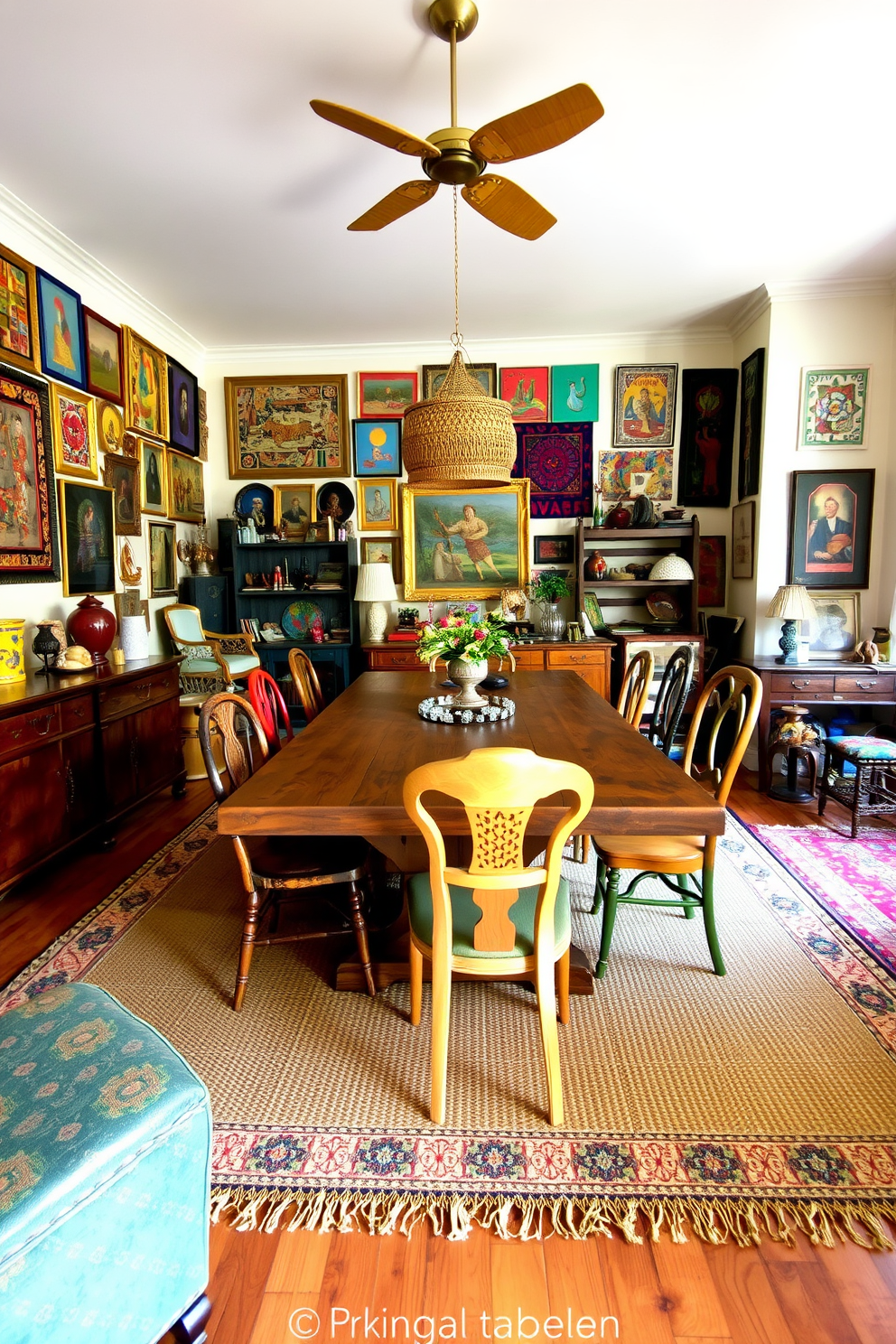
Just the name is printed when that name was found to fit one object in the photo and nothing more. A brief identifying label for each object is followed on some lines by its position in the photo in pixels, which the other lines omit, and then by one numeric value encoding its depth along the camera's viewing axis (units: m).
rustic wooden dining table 1.70
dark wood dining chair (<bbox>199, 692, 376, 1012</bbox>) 2.08
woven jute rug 1.49
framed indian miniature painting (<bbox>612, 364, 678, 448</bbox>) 5.23
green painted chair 2.19
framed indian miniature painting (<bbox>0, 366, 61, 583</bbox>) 3.20
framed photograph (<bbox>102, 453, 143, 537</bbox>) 4.09
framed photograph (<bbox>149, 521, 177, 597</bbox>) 4.68
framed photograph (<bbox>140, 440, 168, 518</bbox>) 4.52
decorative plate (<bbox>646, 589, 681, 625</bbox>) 5.16
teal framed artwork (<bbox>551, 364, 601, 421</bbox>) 5.26
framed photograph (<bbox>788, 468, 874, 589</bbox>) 4.49
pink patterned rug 2.60
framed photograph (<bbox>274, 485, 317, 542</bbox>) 5.53
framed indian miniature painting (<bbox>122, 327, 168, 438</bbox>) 4.28
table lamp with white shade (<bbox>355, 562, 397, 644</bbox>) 5.13
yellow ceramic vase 2.96
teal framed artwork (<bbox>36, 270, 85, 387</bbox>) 3.46
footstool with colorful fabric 3.46
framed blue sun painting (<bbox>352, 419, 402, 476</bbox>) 5.42
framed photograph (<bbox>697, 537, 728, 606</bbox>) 5.34
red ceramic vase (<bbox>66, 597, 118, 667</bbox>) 3.50
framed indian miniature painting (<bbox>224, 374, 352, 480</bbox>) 5.42
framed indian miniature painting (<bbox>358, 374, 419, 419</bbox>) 5.36
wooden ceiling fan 1.87
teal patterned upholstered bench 0.98
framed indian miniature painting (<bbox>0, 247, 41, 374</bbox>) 3.15
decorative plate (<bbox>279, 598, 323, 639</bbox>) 5.64
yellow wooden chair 1.44
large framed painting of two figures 5.41
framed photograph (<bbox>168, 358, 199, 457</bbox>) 4.86
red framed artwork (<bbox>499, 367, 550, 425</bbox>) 5.28
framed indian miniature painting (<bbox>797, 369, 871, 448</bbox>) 4.43
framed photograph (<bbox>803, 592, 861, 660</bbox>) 4.59
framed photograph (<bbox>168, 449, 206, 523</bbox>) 4.90
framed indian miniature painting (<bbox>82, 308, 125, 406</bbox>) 3.86
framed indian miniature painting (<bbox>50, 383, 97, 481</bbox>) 3.58
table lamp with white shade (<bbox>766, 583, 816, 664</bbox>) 4.26
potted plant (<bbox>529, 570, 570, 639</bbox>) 5.17
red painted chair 2.79
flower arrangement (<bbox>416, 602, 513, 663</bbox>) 2.77
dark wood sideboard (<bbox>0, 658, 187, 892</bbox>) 2.66
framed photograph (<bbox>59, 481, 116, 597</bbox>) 3.68
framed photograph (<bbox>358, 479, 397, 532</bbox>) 5.49
